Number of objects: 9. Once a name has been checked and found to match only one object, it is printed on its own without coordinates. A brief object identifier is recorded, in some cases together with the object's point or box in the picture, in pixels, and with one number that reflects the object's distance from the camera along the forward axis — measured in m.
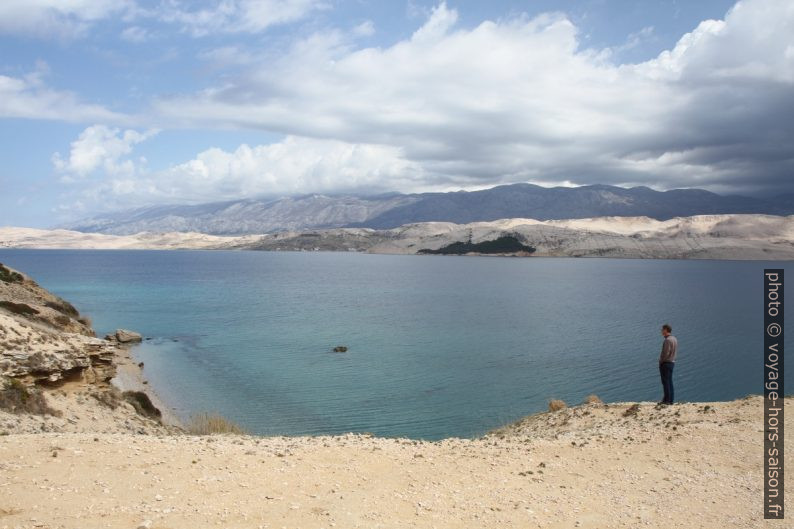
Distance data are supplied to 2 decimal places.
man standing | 18.59
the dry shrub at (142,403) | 24.81
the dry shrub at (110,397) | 22.64
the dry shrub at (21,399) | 18.42
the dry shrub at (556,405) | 24.20
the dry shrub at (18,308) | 30.27
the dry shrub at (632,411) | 19.26
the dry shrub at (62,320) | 34.75
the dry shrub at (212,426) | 22.27
